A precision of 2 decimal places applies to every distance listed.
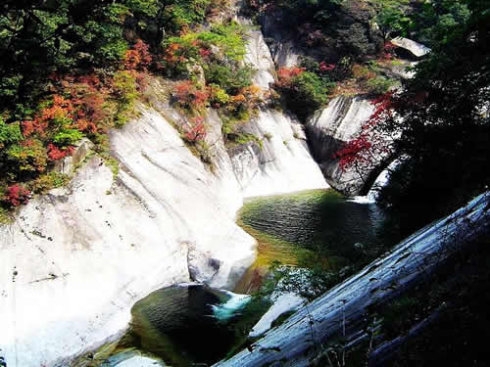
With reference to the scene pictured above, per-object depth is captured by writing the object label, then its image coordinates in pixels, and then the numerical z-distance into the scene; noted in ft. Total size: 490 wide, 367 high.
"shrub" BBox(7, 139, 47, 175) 30.81
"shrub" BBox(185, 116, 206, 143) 55.98
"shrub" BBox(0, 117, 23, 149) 29.78
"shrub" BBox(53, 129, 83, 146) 34.74
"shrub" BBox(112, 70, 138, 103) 46.98
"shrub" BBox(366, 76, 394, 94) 79.30
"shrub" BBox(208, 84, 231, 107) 69.05
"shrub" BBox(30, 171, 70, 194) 32.30
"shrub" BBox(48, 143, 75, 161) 33.68
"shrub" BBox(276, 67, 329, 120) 83.51
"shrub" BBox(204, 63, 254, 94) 72.54
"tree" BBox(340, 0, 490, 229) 21.11
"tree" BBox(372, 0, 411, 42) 88.76
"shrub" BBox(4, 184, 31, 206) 30.12
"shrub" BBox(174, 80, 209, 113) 59.62
